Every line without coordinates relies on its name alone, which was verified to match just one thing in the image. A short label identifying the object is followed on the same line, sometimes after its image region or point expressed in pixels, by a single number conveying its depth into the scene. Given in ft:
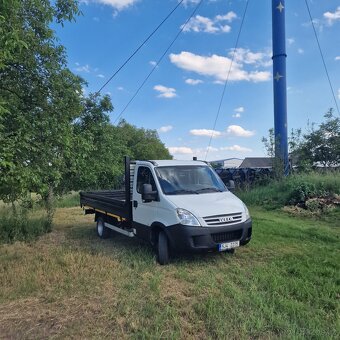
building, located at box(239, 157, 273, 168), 249.90
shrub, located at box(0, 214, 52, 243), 31.53
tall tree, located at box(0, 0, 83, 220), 19.21
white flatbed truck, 21.24
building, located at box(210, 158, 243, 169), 324.43
